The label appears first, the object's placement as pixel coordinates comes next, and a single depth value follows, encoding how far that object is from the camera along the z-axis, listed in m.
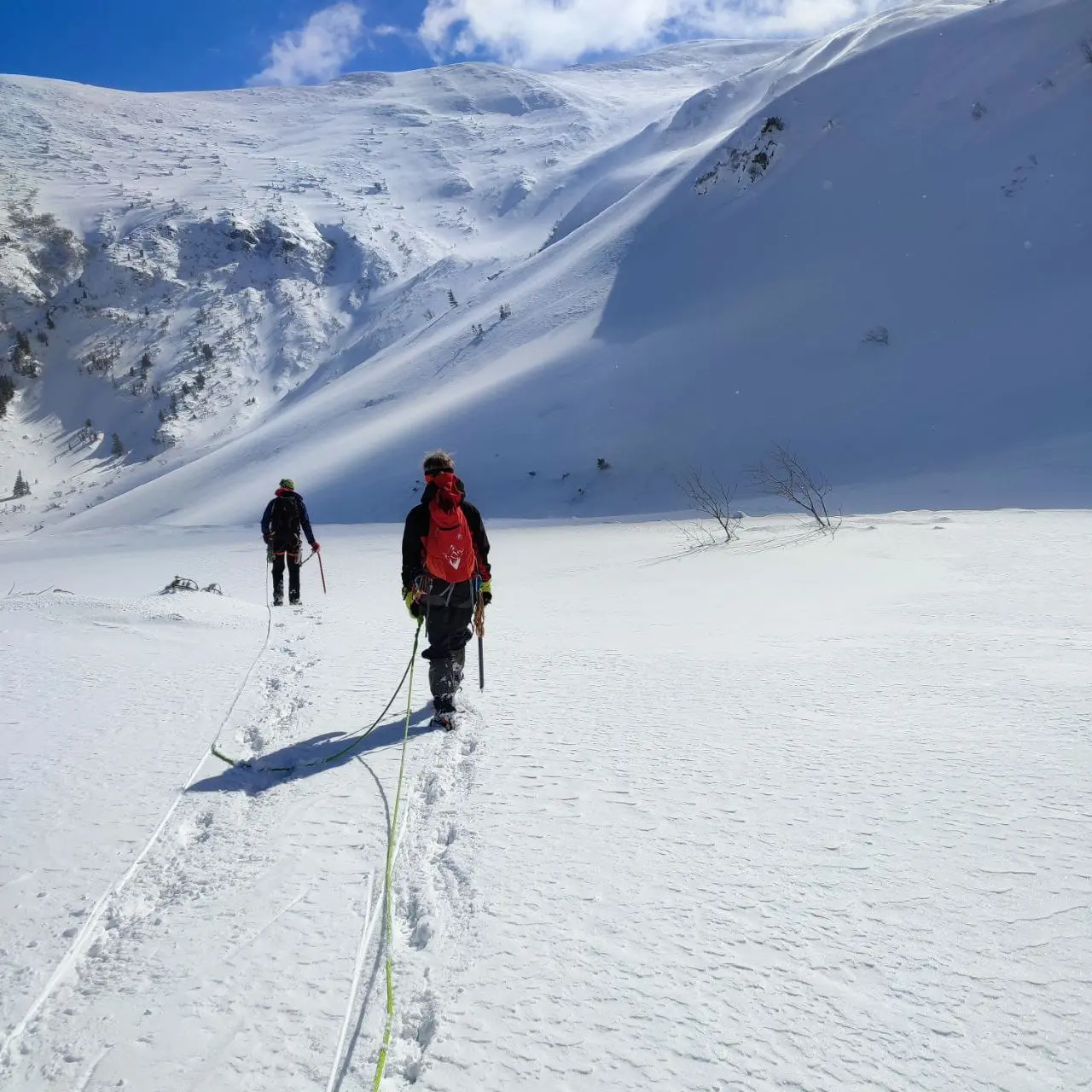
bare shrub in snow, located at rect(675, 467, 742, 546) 13.91
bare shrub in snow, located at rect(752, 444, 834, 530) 18.75
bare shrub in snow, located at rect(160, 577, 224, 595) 10.11
